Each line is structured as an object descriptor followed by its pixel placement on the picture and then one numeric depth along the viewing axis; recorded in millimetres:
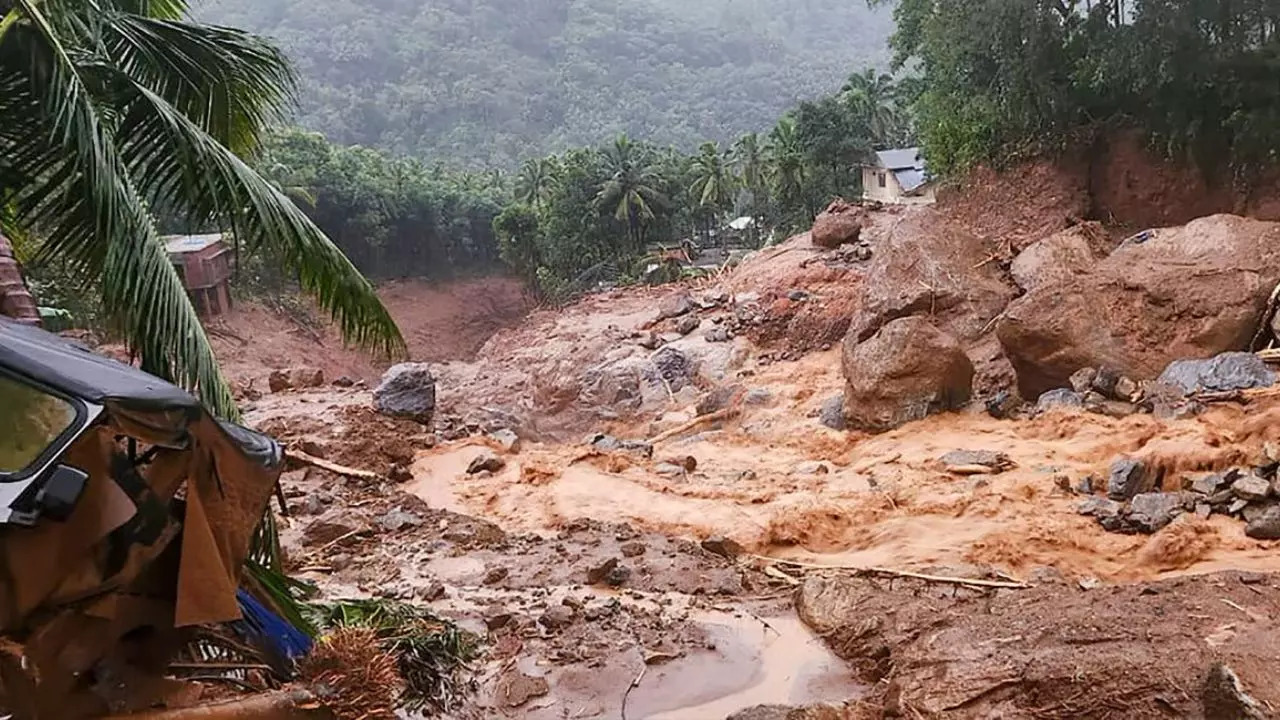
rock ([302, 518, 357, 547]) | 9352
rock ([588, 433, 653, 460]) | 12953
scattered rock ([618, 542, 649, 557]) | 8484
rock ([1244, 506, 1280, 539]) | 7145
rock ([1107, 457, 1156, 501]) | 8328
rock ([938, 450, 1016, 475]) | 9680
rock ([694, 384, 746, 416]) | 14820
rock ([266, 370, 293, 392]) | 18938
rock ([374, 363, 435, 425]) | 15328
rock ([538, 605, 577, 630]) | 6707
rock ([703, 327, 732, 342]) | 17688
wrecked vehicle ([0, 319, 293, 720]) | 2545
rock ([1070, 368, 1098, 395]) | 10852
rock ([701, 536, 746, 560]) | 8555
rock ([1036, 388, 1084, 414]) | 10750
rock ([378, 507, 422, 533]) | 9939
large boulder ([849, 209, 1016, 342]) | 13711
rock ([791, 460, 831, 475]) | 10953
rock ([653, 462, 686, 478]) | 11617
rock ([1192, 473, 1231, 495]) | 7859
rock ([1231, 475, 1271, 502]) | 7500
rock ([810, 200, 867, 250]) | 21188
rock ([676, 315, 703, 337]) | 18406
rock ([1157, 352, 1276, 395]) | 9672
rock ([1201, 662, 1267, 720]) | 3895
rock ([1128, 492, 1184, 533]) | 7711
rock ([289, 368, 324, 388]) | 19339
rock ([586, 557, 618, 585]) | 7828
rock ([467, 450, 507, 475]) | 12578
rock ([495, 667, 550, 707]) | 5688
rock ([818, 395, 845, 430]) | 12732
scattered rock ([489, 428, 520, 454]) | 14141
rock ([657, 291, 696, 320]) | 19547
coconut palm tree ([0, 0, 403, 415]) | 4691
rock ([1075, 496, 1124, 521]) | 8000
